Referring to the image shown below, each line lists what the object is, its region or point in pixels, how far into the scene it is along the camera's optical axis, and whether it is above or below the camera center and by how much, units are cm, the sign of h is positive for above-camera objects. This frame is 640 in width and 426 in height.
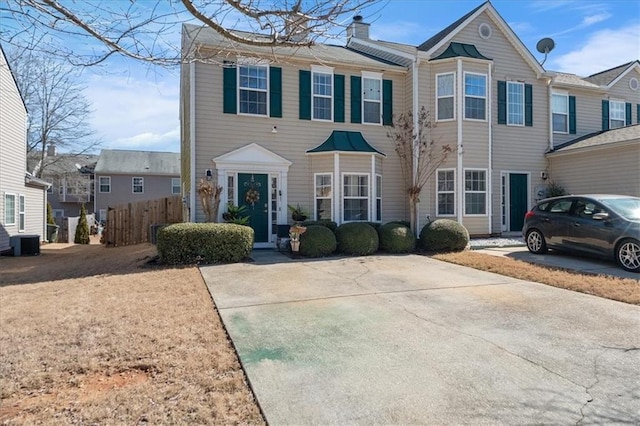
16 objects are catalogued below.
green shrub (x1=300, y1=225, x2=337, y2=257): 1026 -72
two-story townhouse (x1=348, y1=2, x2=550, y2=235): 1323 +347
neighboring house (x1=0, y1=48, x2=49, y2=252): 1425 +164
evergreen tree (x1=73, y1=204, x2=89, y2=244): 2214 -84
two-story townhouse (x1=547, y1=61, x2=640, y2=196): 1280 +309
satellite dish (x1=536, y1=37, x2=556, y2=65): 1627 +697
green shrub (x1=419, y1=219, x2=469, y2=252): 1095 -63
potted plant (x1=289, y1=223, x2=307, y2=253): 1023 -54
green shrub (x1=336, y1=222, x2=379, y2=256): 1051 -66
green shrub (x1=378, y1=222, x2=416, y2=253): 1096 -69
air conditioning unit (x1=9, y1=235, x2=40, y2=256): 1456 -105
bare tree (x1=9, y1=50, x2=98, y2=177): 2347 +614
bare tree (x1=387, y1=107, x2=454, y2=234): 1316 +225
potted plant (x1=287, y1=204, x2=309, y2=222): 1178 +0
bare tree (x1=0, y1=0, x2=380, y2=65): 352 +183
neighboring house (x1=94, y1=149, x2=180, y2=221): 3300 +332
